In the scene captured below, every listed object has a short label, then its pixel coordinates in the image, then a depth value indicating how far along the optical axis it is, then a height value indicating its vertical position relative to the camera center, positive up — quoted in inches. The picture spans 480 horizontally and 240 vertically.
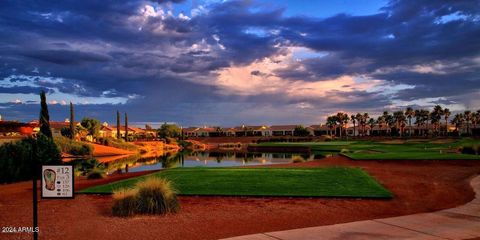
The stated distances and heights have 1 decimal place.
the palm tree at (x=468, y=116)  5282.5 +183.6
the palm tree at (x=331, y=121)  5622.1 +137.0
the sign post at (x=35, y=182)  281.0 -32.2
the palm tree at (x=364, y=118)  5679.1 +181.5
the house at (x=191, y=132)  6530.5 +12.7
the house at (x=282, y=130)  6112.2 +31.8
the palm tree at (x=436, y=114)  5038.9 +201.2
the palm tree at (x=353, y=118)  5679.1 +182.9
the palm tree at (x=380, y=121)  5989.2 +148.9
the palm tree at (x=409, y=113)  5280.5 +226.5
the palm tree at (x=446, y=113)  5009.4 +212.6
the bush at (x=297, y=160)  1407.2 -95.0
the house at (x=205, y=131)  6419.3 +25.1
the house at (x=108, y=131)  4833.4 +29.8
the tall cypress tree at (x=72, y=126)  2603.8 +48.4
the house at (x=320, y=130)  5866.1 +17.9
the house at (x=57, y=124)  4373.5 +107.1
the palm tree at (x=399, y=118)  5319.9 +165.9
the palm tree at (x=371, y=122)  6136.8 +137.2
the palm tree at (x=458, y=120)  5393.7 +137.1
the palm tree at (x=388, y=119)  5639.8 +163.1
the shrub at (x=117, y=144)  2699.3 -66.9
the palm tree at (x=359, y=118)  5664.4 +181.5
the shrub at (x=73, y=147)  2143.2 -67.8
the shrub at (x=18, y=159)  919.7 -57.9
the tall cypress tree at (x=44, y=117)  1419.8 +61.3
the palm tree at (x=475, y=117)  5255.9 +163.6
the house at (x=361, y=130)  5930.6 +24.0
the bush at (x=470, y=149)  1396.4 -64.6
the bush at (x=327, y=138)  3912.4 -60.5
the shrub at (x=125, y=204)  457.1 -77.8
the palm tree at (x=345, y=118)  5492.1 +177.2
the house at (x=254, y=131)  6205.7 +20.3
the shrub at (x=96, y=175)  909.8 -89.7
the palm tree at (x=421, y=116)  5333.7 +190.7
